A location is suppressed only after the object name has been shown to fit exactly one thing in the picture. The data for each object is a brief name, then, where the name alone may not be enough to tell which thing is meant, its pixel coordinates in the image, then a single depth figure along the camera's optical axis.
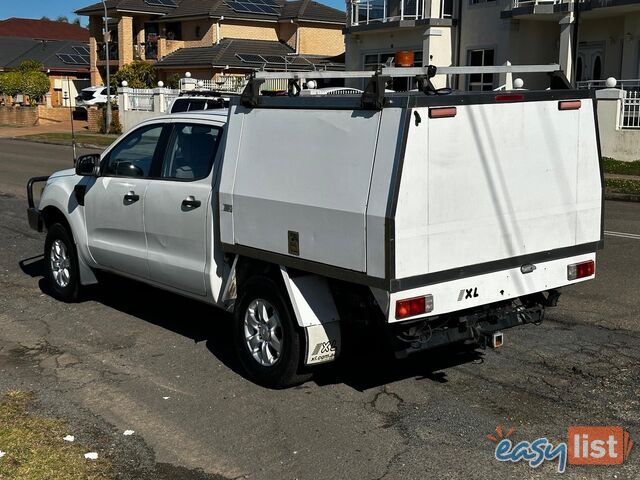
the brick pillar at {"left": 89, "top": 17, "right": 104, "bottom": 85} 59.44
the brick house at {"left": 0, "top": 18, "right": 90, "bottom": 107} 64.06
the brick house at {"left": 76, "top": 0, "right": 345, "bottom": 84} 51.38
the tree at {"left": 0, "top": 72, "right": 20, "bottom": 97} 52.97
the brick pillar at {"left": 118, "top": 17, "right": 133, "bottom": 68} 55.44
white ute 4.87
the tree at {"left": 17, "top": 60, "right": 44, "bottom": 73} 58.70
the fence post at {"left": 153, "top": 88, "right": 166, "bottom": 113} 36.38
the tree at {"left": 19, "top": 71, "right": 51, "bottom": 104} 52.69
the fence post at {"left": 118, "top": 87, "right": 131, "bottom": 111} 37.38
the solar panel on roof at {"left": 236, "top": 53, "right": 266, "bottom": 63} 49.03
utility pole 37.39
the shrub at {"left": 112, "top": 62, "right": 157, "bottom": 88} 51.06
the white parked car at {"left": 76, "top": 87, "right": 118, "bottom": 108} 49.28
